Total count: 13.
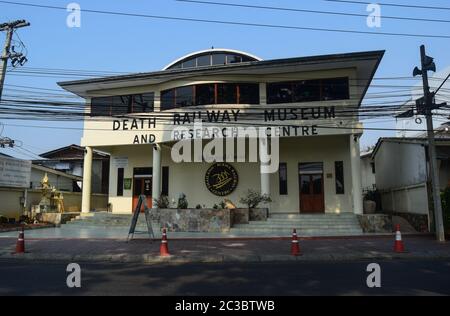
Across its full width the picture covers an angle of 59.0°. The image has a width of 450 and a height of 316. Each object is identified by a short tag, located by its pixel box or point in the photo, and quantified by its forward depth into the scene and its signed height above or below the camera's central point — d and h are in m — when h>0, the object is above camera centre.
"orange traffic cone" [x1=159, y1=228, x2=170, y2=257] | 11.84 -1.28
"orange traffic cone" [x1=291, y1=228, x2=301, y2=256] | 11.90 -1.26
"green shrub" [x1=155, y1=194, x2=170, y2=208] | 20.41 +0.16
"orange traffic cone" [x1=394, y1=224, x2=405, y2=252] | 12.36 -1.24
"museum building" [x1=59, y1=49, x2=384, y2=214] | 20.52 +4.30
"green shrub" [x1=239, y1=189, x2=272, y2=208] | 19.88 +0.27
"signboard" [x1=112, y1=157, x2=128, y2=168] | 26.00 +2.91
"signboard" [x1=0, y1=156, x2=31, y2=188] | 21.88 +1.97
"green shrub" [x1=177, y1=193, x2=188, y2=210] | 19.55 +0.09
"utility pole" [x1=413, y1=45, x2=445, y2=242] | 15.54 +3.20
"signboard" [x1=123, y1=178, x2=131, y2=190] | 25.69 +1.44
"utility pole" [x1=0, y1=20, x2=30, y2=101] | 18.19 +7.70
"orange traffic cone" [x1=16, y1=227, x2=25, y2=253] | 12.50 -1.18
